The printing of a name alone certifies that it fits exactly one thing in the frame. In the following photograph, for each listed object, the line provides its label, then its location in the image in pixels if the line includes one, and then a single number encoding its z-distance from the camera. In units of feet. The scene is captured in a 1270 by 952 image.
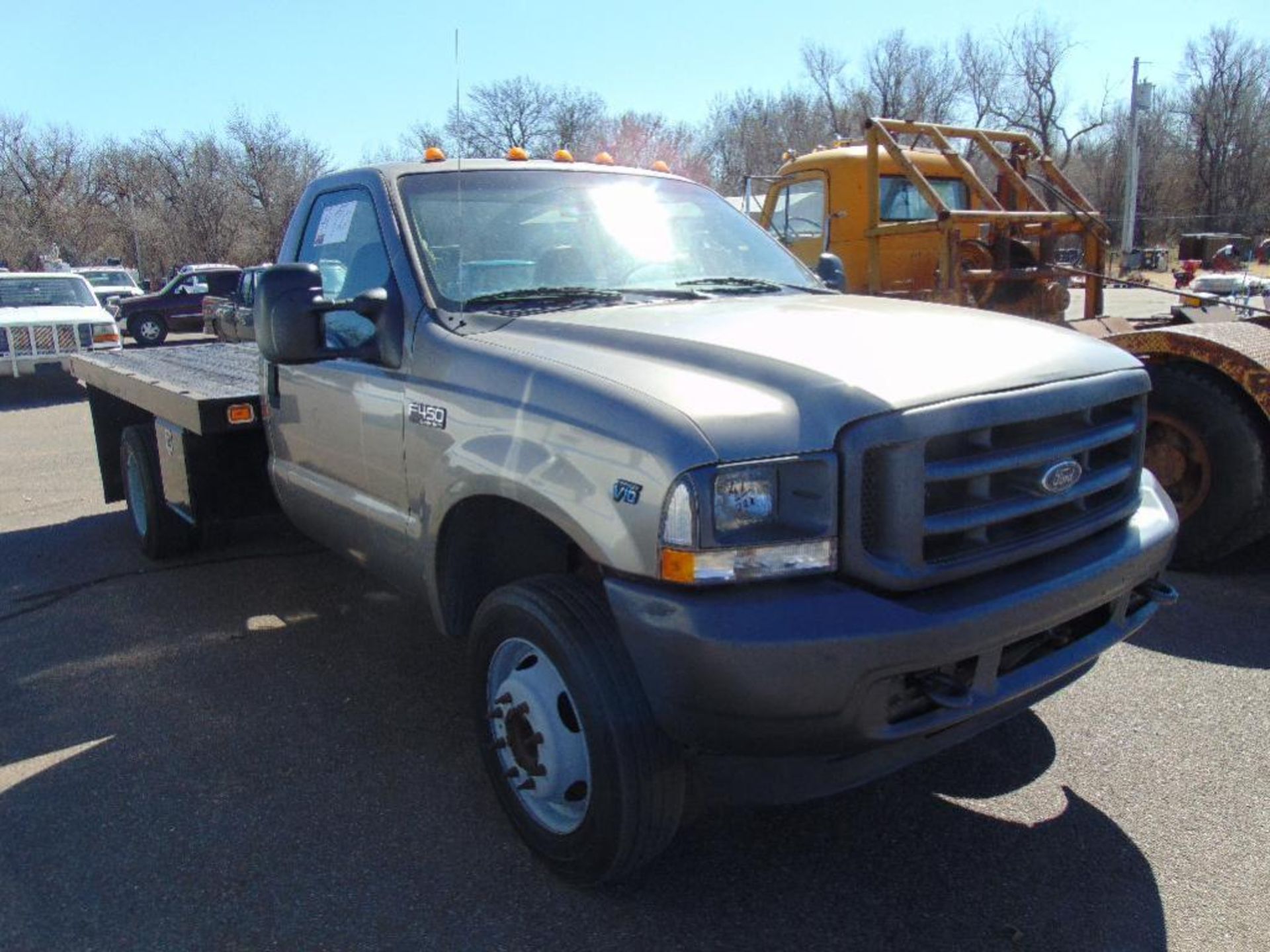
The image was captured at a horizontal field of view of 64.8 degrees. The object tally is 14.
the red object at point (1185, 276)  45.45
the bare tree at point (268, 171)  169.99
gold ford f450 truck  7.47
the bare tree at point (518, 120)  148.66
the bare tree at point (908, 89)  208.44
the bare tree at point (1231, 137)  195.00
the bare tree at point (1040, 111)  212.43
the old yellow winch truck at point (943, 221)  27.40
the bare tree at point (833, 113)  202.90
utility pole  117.50
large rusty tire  16.25
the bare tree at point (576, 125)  159.43
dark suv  80.23
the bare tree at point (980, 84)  210.79
